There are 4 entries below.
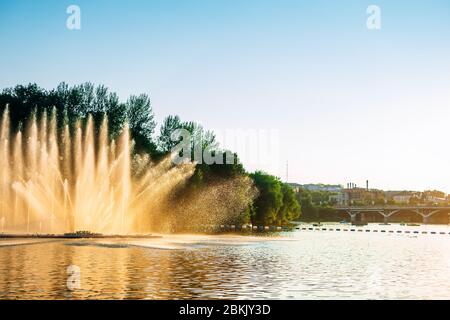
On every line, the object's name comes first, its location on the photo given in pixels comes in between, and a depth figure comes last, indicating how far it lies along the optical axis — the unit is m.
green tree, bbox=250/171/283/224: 126.75
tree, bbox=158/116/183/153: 95.06
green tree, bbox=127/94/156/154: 88.31
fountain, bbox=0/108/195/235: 69.50
